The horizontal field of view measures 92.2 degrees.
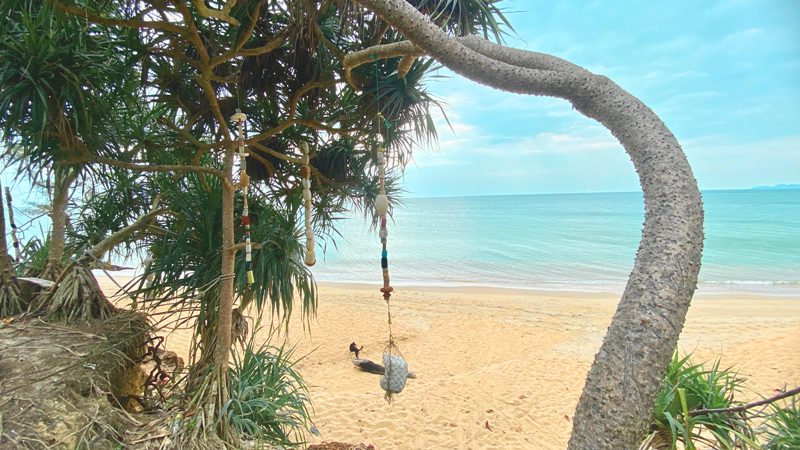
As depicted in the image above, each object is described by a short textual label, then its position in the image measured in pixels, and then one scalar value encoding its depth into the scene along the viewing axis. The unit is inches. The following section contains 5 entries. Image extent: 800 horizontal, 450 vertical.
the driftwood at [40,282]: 94.9
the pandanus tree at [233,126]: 80.1
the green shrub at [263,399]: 81.2
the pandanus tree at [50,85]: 67.6
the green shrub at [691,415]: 56.7
